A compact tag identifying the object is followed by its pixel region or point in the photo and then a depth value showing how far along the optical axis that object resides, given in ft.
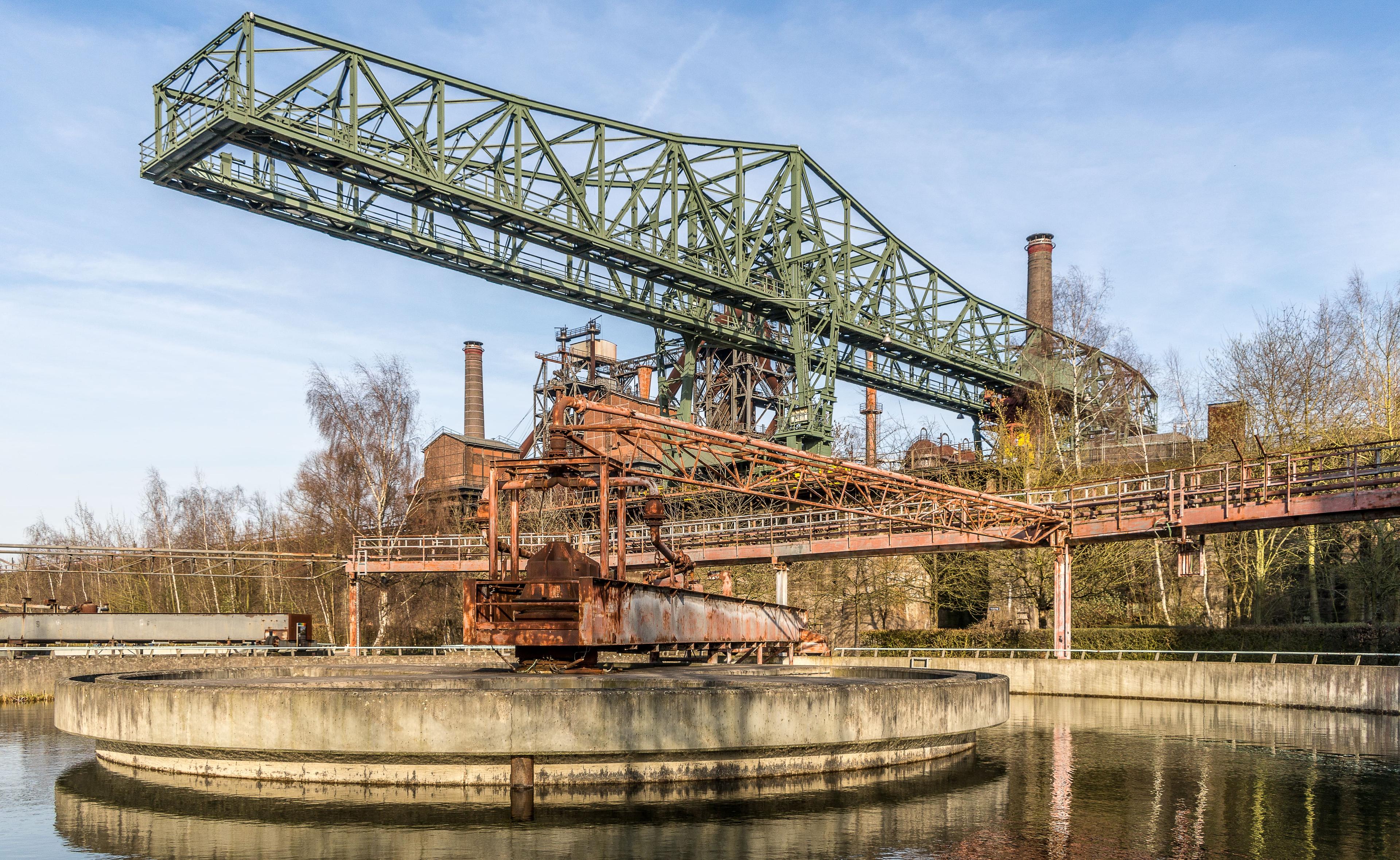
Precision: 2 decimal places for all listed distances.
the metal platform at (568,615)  50.78
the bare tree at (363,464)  156.35
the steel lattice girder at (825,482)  70.03
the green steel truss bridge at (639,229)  107.86
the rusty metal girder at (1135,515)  86.94
